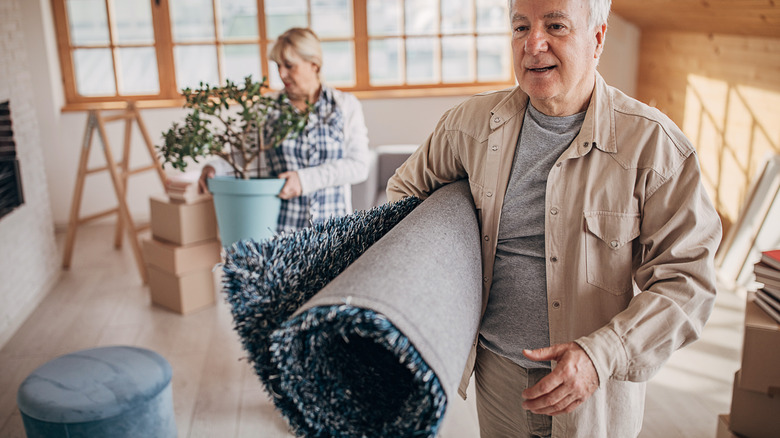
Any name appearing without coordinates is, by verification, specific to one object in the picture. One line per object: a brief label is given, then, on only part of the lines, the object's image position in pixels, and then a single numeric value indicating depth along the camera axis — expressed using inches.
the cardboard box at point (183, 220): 142.3
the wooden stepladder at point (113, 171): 168.6
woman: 104.1
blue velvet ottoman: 79.6
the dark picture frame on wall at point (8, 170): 138.3
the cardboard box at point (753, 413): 81.6
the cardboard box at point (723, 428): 85.6
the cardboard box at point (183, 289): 145.3
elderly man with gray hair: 41.5
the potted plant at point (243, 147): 94.0
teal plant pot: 93.4
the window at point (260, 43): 211.0
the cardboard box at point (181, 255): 141.7
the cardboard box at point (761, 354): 78.6
